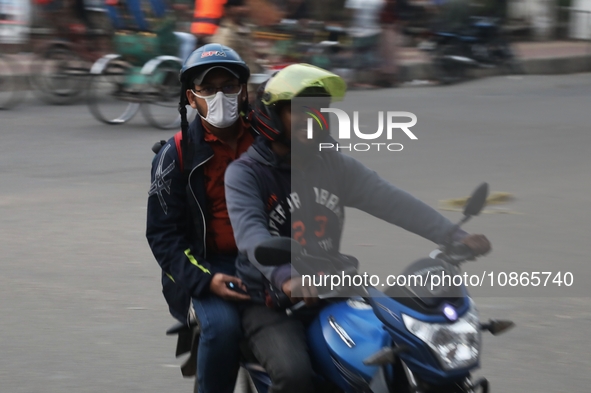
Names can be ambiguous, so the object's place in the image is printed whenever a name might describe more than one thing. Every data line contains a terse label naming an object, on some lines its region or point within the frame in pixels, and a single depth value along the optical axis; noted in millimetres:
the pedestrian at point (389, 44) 28906
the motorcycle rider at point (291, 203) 5621
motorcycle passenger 6129
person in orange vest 21250
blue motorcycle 4824
